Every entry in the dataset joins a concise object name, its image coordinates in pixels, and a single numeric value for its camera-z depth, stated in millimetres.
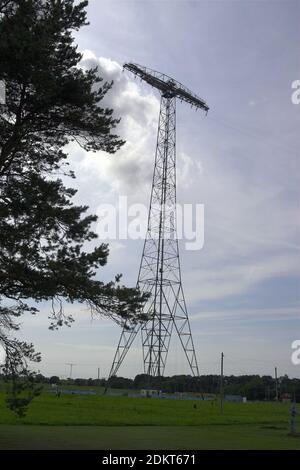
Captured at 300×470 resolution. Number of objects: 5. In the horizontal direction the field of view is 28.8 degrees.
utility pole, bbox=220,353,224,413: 47312
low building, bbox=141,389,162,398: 53406
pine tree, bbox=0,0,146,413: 14062
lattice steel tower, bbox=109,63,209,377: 41531
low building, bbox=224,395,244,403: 92625
